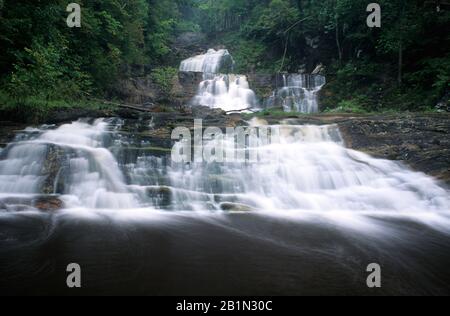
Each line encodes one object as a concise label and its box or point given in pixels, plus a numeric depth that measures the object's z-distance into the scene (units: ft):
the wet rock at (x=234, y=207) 21.24
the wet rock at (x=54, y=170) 21.33
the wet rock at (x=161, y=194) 21.59
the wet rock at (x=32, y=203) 18.95
